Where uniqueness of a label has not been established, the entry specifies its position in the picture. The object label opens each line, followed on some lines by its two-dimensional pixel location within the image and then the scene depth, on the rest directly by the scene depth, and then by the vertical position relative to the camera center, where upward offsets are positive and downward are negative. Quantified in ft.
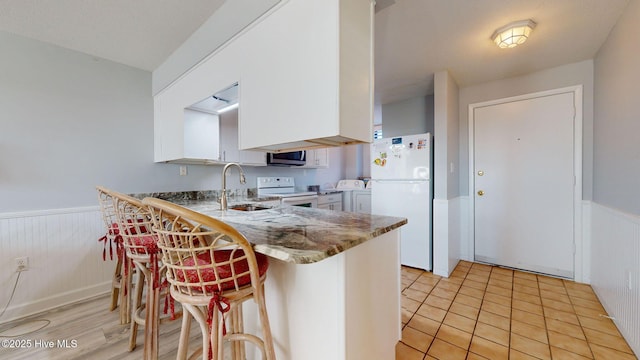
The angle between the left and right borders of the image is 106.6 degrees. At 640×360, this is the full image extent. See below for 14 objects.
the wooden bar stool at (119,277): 5.59 -2.54
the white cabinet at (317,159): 13.40 +1.11
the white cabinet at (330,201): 12.98 -1.35
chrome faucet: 6.13 -0.56
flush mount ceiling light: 6.07 +3.78
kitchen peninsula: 3.10 -1.61
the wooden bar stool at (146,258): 4.34 -1.50
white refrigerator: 9.26 -0.44
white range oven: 10.85 -0.65
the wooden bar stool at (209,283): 2.77 -1.34
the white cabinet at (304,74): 3.74 +1.85
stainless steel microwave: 11.09 +0.94
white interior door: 8.49 -0.30
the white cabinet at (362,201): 14.06 -1.40
